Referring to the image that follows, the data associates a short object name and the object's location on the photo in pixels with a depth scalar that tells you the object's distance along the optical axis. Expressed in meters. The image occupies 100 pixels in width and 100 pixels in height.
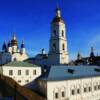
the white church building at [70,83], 19.46
